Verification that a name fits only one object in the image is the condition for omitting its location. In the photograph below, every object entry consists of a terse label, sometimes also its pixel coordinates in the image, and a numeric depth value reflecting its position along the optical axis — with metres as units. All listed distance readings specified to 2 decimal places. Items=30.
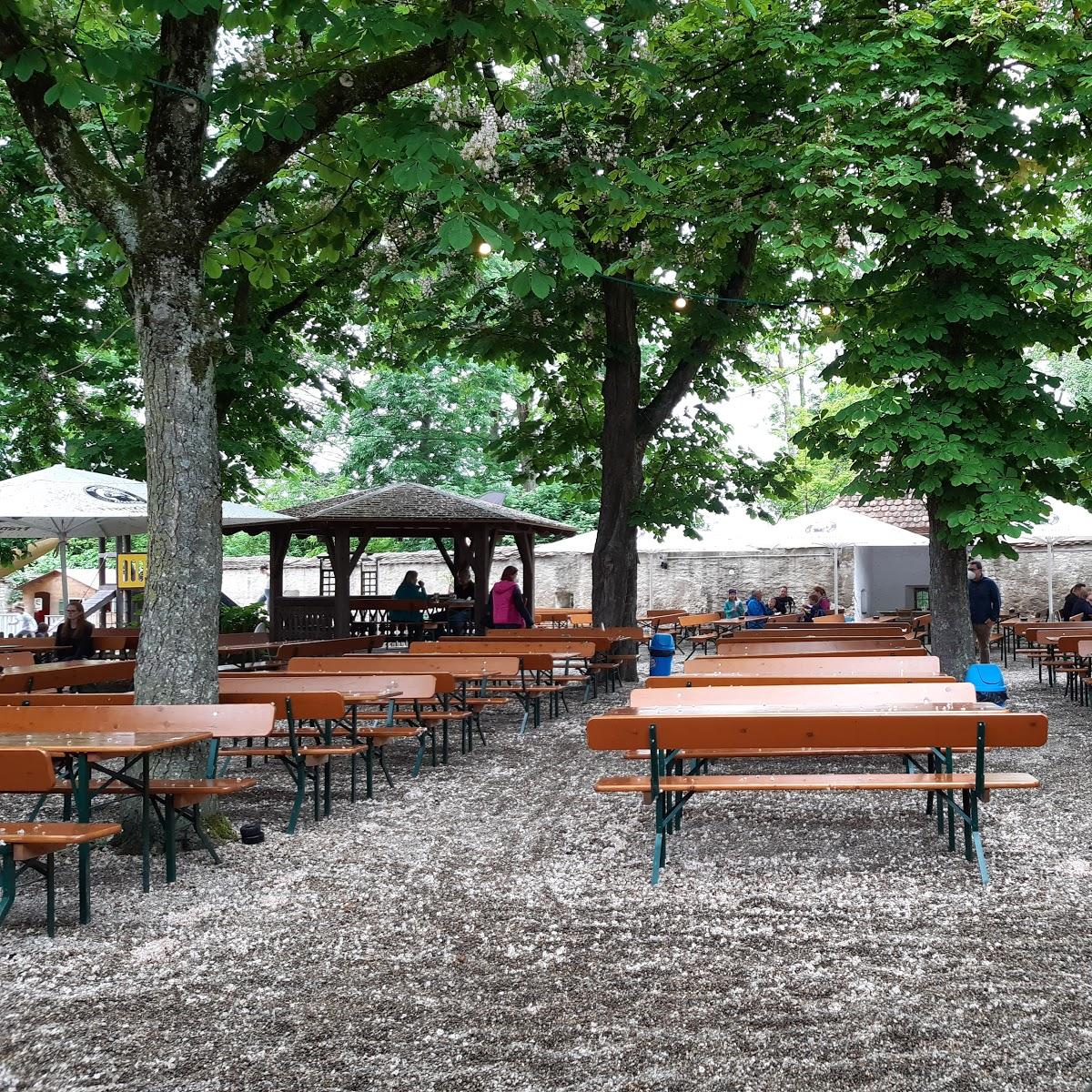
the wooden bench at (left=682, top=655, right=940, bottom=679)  9.09
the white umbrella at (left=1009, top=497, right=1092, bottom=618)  18.03
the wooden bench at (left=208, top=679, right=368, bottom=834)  7.16
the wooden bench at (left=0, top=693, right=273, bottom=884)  6.01
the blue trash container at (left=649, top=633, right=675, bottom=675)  14.24
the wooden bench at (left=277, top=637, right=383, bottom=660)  12.52
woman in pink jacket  15.79
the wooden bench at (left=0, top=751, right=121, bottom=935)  4.88
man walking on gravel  16.16
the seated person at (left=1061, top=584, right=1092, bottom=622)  16.80
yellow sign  17.42
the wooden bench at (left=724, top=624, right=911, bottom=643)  12.51
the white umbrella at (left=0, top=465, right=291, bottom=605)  10.95
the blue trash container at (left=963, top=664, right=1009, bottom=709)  10.30
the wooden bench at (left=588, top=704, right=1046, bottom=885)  5.65
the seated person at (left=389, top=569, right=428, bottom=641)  20.38
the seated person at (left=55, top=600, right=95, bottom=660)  12.91
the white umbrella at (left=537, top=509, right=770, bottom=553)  19.92
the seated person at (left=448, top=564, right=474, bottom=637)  20.84
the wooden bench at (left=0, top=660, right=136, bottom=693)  9.12
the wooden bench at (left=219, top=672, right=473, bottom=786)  8.02
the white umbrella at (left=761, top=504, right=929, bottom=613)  18.98
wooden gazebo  19.08
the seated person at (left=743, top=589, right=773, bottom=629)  20.55
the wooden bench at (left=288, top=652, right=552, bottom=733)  9.92
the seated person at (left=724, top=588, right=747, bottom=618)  23.23
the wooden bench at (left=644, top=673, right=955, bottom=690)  7.86
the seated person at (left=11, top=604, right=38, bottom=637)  26.05
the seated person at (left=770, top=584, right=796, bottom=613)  22.33
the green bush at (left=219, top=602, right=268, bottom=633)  20.64
